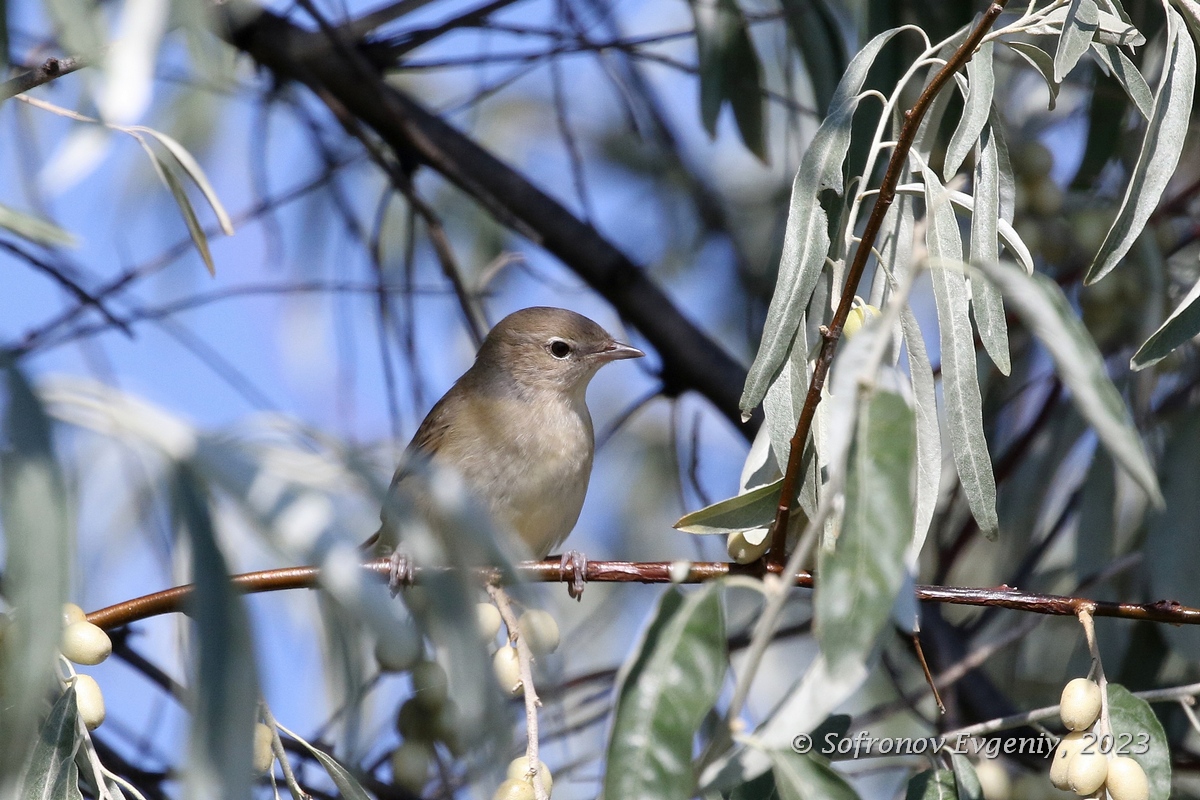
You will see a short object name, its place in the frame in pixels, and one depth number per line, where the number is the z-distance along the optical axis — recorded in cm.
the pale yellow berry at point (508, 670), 499
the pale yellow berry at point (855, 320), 479
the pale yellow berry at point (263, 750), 460
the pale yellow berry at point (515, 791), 444
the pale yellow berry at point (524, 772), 453
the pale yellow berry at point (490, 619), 566
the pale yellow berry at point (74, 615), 454
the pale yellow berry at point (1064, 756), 432
